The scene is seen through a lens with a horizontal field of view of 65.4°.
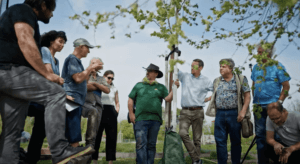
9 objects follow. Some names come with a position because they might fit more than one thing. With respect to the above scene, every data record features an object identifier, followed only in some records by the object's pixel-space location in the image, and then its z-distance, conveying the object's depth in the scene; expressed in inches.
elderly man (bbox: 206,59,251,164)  161.6
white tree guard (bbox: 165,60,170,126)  159.2
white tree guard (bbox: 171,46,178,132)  142.9
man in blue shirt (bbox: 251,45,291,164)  149.9
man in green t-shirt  158.7
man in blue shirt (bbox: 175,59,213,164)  181.6
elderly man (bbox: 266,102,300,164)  126.8
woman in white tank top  173.4
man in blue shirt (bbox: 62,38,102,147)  119.3
